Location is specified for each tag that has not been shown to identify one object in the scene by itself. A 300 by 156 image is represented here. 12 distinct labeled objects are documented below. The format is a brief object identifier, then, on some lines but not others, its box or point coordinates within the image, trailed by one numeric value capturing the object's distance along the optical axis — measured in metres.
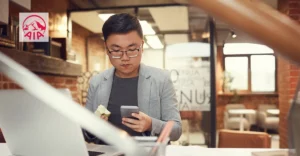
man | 1.71
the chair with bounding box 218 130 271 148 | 2.09
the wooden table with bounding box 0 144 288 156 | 1.30
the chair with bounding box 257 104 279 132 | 9.45
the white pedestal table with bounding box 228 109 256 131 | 8.74
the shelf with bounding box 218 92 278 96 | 10.61
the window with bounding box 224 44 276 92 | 10.97
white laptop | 0.86
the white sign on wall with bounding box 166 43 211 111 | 5.37
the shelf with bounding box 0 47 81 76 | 3.10
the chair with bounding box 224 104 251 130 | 9.33
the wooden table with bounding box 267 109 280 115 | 9.19
